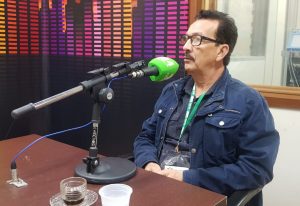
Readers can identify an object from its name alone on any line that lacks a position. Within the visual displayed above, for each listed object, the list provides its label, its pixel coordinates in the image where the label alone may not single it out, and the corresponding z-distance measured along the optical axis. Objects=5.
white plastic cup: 1.08
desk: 1.18
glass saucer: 1.15
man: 1.61
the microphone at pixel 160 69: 1.40
